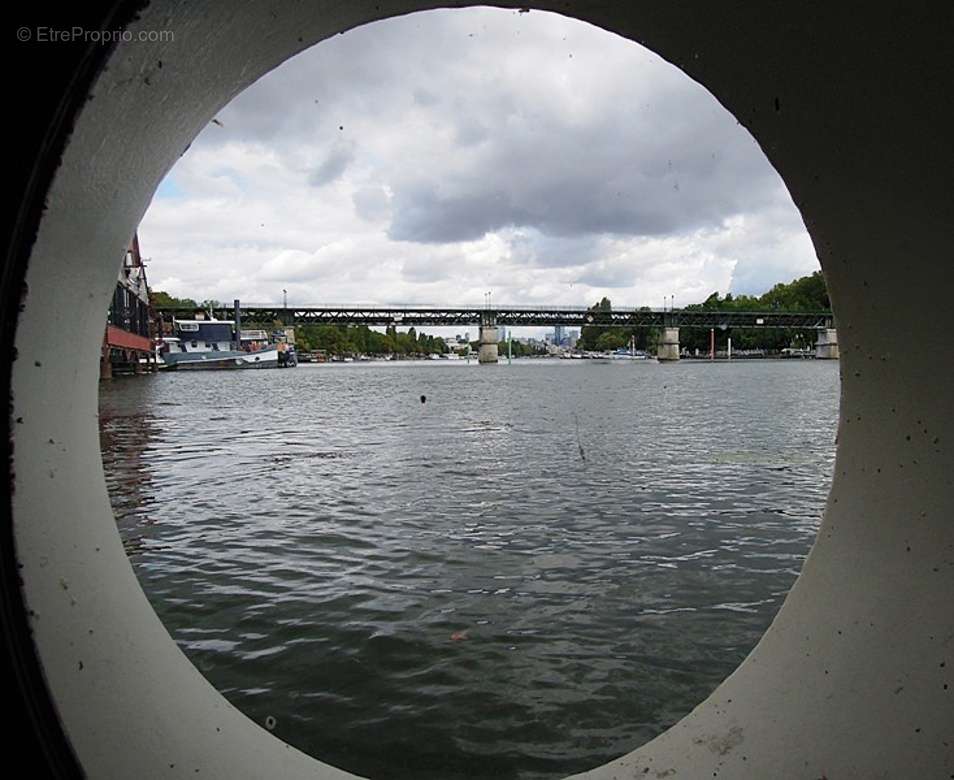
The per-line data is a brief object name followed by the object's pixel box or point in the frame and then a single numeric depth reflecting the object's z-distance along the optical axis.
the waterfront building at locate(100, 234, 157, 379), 55.31
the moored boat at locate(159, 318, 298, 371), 89.31
